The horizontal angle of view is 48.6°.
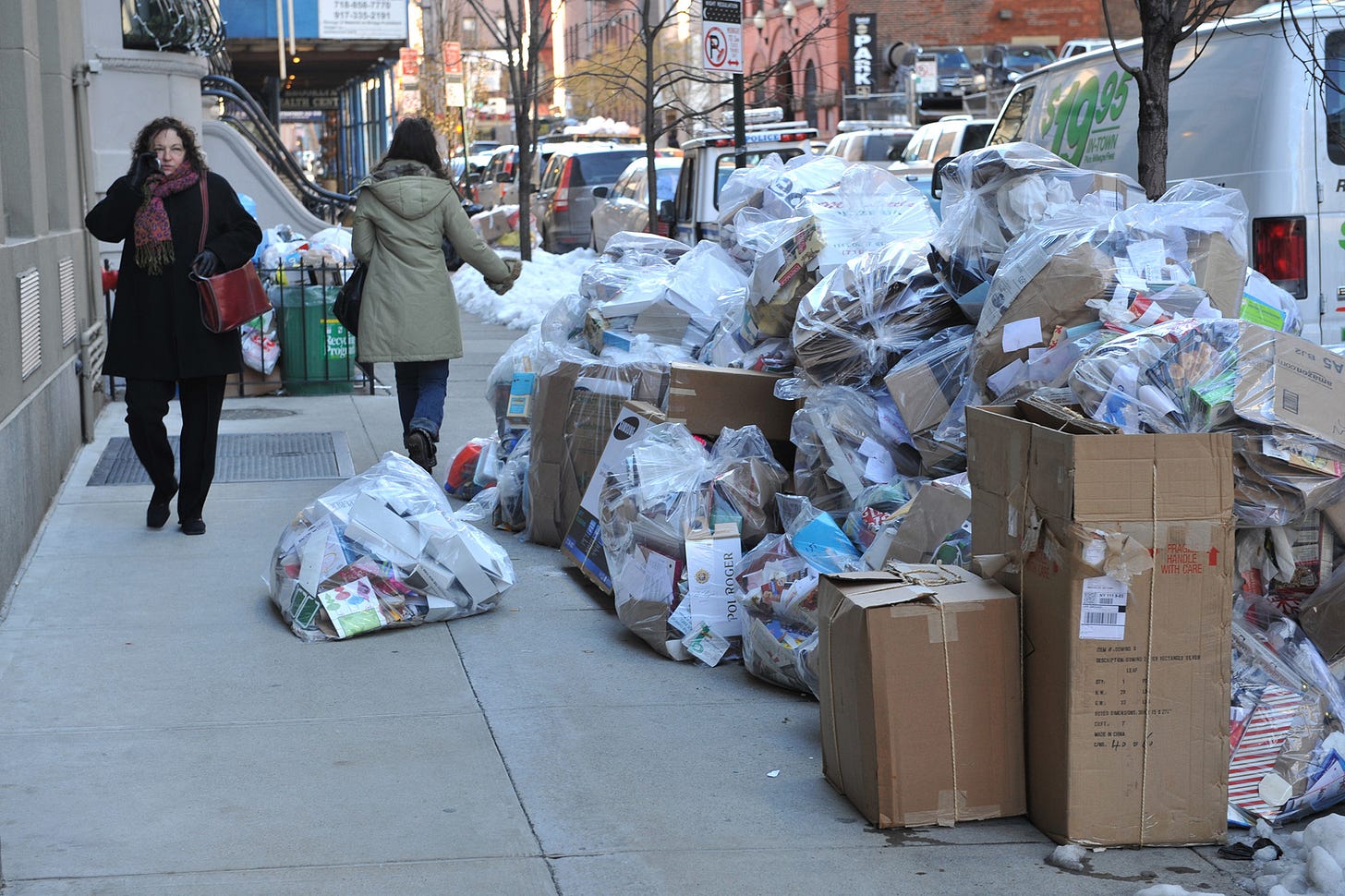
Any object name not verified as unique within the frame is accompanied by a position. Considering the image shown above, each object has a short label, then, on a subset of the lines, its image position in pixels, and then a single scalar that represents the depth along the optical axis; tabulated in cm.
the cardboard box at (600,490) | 586
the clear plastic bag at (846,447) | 521
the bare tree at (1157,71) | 634
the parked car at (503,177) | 2835
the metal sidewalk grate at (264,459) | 803
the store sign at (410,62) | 3994
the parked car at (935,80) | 3166
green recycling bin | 1066
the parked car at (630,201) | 2025
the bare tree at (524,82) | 2005
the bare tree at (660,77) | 1528
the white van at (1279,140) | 689
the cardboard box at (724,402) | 582
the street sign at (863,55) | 3784
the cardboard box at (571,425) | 639
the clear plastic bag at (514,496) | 703
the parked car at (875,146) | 2198
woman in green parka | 752
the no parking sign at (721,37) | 1323
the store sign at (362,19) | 2291
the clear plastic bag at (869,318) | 545
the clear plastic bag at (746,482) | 525
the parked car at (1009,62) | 3319
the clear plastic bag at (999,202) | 531
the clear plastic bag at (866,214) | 614
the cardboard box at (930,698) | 356
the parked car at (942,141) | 1791
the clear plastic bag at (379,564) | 529
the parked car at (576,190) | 2372
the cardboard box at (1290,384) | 371
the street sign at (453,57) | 3422
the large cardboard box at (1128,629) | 340
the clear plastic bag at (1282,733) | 368
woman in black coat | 650
